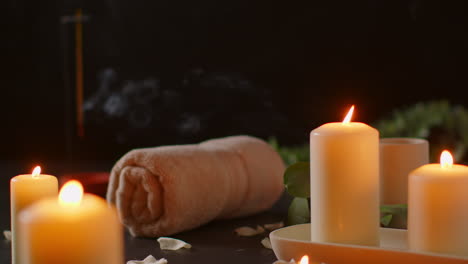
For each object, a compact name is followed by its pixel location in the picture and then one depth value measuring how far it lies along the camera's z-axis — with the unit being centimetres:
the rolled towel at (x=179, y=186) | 178
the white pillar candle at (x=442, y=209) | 150
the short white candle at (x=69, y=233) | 133
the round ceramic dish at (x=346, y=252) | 149
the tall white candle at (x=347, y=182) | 154
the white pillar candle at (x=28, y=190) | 156
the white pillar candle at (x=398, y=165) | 182
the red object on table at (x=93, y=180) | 211
